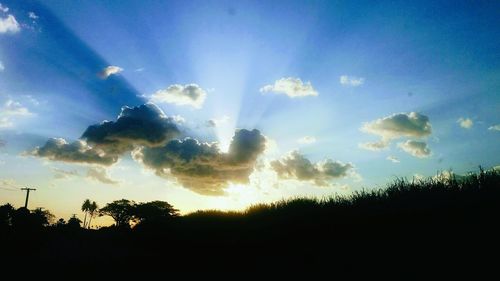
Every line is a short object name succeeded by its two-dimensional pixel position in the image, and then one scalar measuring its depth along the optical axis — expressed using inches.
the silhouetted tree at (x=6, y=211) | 2695.4
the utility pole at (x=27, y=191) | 2558.6
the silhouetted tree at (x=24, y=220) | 1882.6
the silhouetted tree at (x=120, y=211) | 3570.4
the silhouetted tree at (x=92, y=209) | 4856.8
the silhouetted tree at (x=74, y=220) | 3783.0
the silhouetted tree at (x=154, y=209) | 3002.0
